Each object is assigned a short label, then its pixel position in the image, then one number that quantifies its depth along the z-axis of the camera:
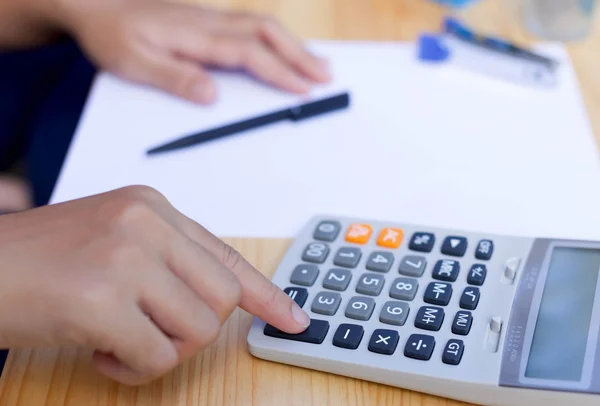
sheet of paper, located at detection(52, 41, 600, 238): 0.49
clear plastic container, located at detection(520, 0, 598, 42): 0.68
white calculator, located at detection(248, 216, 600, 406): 0.35
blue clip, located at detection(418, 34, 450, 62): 0.66
